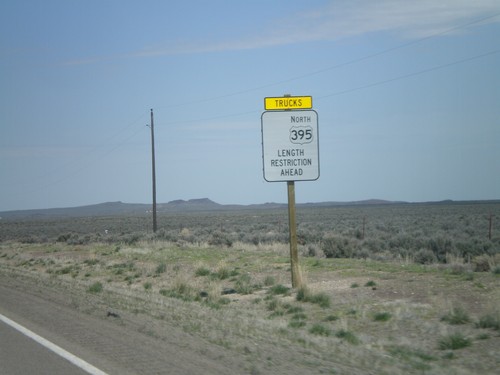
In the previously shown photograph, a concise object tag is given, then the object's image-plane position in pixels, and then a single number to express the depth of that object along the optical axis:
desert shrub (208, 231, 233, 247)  43.50
